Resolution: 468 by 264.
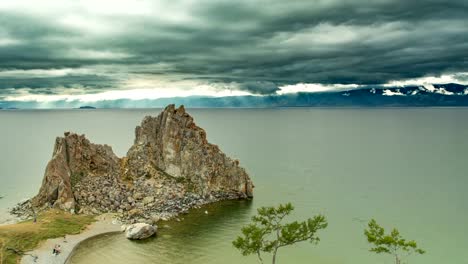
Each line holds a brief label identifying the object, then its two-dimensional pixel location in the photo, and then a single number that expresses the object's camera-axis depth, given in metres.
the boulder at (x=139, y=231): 87.00
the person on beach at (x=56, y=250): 76.75
